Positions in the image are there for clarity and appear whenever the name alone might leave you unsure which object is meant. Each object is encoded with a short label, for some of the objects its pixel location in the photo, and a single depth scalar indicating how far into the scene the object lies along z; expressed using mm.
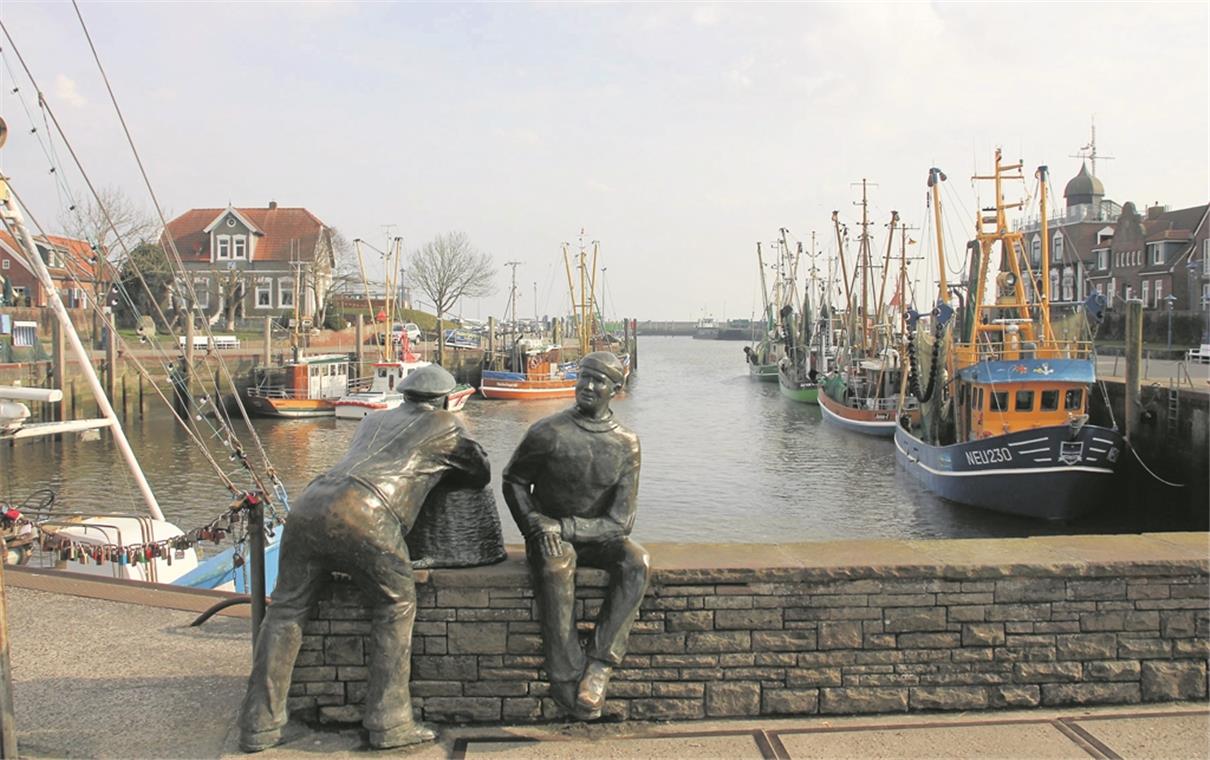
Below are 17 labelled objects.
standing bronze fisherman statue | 4230
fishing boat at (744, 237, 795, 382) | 71250
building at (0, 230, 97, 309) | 44888
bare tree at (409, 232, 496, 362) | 74938
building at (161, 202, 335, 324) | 60469
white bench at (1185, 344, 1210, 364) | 36691
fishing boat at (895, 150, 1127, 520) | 19984
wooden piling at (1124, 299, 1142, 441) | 22328
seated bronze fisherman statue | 4438
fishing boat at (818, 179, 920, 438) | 36906
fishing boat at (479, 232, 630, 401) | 52938
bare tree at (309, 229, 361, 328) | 61812
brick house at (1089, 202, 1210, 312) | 55031
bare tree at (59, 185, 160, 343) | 46281
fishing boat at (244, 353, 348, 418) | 40594
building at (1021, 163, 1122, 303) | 67500
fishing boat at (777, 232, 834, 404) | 52156
